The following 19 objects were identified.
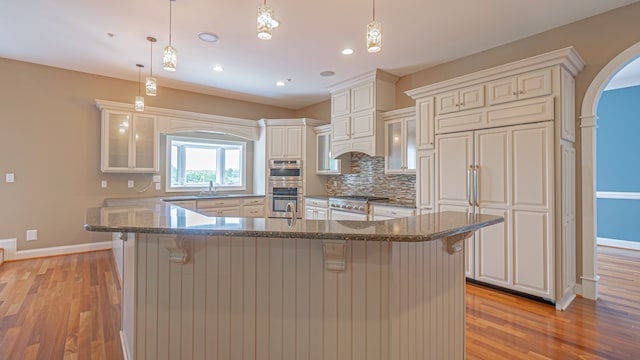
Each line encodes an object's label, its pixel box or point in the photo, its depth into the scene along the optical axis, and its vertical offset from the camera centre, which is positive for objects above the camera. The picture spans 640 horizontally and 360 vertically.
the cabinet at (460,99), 3.23 +0.97
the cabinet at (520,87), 2.81 +0.98
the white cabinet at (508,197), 2.81 -0.12
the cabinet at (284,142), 5.64 +0.80
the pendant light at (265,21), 1.68 +0.92
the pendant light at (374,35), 1.81 +0.91
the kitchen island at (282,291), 1.44 -0.55
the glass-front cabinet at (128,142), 4.42 +0.62
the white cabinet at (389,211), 3.91 -0.36
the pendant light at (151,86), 2.93 +0.96
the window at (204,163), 5.38 +0.38
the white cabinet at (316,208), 5.07 -0.43
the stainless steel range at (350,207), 4.35 -0.35
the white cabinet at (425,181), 3.69 +0.05
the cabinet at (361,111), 4.48 +1.17
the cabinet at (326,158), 5.30 +0.48
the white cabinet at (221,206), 4.97 -0.40
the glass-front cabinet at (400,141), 4.14 +0.63
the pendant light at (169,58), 2.32 +0.98
